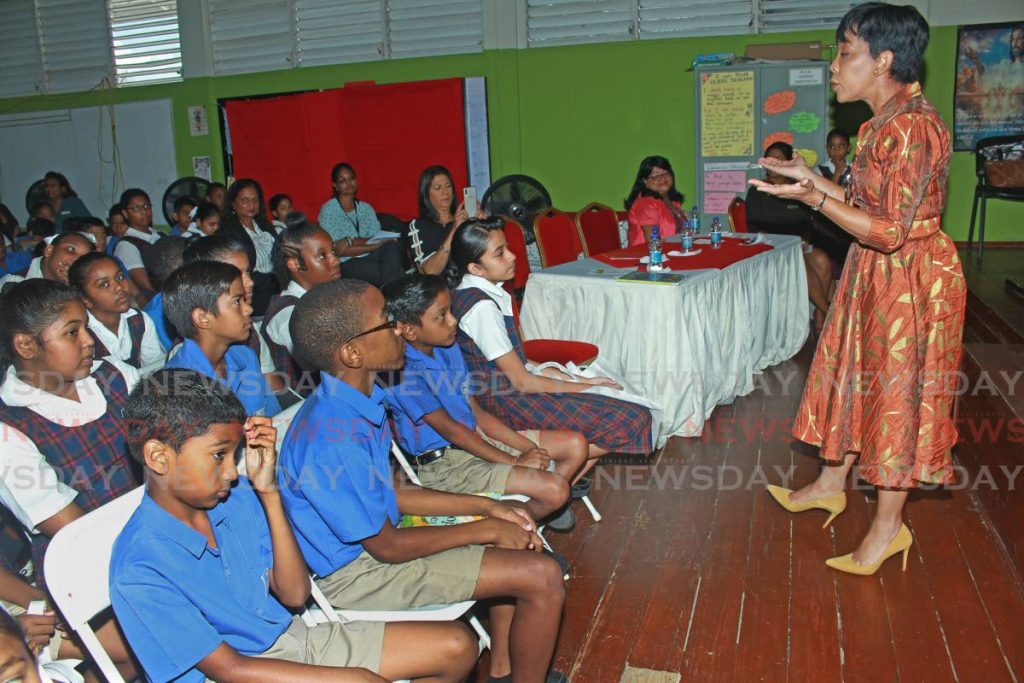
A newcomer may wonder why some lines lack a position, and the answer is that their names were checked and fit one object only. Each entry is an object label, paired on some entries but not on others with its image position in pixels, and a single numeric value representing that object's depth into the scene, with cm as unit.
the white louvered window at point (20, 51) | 877
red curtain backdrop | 762
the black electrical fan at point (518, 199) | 621
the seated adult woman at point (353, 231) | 546
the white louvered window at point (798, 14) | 666
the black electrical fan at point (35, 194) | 814
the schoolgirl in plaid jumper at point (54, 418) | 179
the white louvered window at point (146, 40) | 830
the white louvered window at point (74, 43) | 852
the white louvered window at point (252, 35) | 802
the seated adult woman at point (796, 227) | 535
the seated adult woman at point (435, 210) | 450
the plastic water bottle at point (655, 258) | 393
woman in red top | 538
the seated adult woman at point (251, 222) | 521
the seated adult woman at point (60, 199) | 794
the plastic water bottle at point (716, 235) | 475
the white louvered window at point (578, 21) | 716
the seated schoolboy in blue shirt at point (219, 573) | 129
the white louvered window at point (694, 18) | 686
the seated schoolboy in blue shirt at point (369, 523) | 163
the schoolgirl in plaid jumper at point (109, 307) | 282
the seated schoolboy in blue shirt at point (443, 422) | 221
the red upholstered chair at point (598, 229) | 526
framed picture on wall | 640
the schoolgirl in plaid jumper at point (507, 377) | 269
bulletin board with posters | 636
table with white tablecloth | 364
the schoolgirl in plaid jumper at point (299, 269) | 304
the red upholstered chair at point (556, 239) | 480
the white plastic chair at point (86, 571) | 138
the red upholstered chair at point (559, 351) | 332
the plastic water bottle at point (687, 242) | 456
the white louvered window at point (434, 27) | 749
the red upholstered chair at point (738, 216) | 596
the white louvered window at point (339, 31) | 777
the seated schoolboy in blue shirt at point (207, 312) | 229
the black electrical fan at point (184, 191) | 794
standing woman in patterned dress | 224
